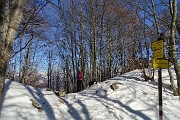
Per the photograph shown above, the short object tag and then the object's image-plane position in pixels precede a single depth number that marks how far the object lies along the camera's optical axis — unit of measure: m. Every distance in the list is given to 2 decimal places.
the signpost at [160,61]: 3.07
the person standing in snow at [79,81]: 9.57
